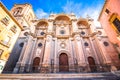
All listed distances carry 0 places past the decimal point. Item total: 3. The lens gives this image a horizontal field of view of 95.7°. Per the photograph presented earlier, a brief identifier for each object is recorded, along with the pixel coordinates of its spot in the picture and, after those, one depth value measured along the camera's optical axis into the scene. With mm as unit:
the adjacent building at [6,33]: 7970
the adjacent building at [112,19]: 6803
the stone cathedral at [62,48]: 10008
